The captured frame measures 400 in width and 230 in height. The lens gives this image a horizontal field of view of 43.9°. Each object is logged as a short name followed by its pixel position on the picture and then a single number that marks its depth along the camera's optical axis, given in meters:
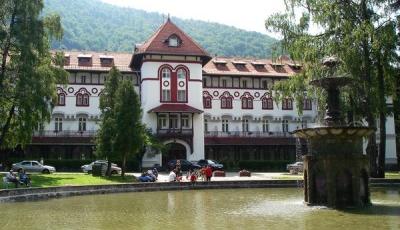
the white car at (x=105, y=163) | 44.78
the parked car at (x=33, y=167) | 46.43
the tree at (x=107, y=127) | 40.41
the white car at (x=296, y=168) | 47.56
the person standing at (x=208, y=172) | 34.16
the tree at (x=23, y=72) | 35.00
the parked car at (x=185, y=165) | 51.53
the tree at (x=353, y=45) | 31.40
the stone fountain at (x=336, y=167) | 18.88
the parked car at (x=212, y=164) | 51.44
